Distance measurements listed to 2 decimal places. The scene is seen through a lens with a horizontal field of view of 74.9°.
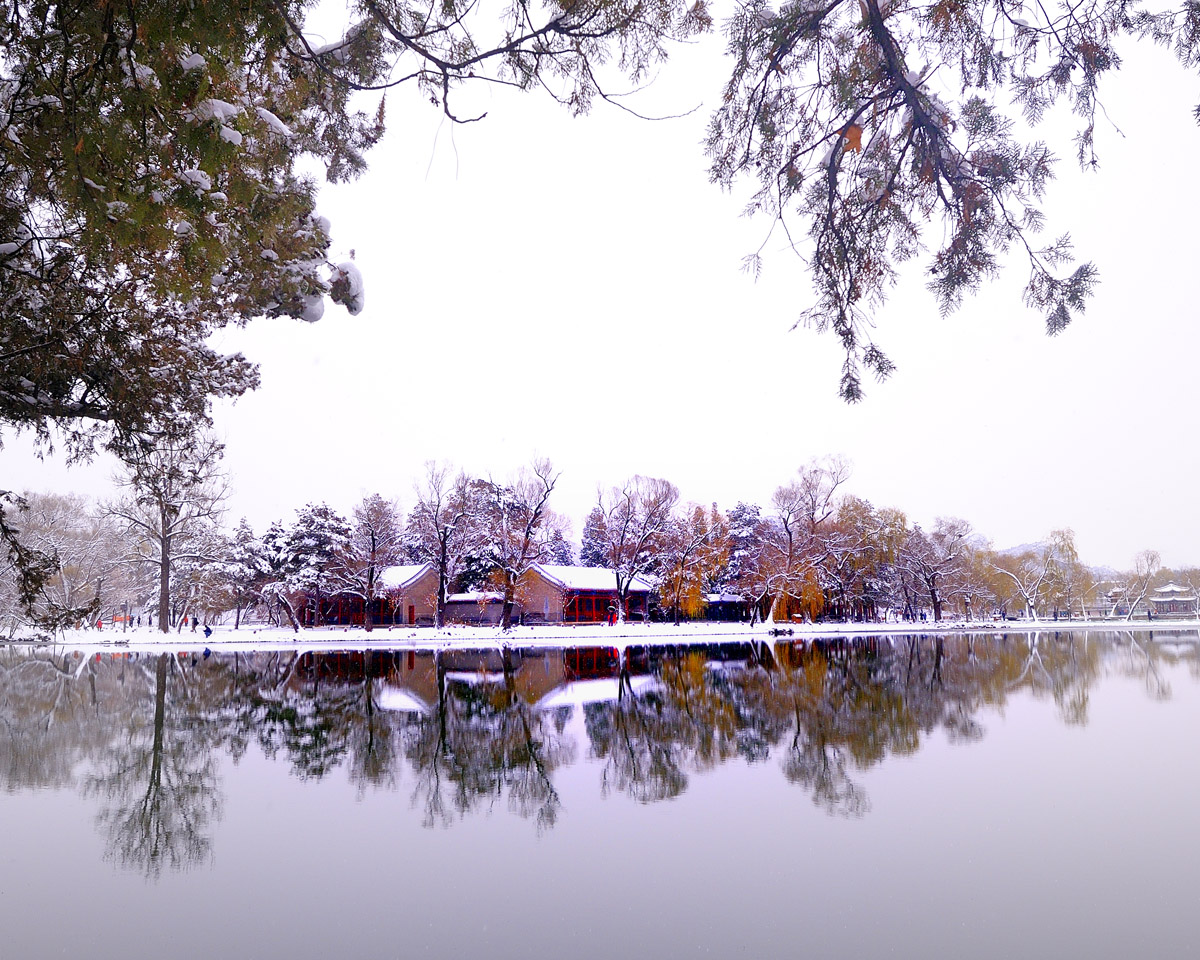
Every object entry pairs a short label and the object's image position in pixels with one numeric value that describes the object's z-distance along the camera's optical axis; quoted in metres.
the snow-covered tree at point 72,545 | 42.69
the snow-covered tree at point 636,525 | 47.62
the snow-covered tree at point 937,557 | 61.75
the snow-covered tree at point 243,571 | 47.19
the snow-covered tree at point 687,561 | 47.94
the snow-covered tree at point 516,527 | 42.78
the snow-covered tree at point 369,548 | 44.62
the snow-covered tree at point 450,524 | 43.72
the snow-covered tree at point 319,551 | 45.84
